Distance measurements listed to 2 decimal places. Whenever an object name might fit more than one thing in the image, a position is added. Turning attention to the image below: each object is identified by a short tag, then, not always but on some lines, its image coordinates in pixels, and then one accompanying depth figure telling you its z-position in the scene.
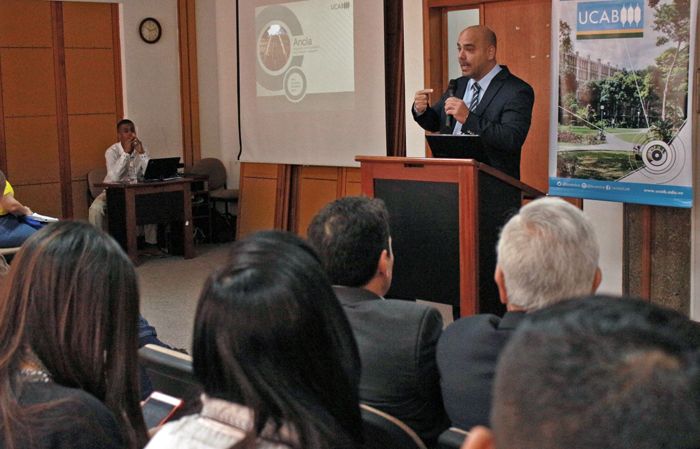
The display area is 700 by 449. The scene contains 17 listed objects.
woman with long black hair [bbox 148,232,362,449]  1.30
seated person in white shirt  8.41
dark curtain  7.28
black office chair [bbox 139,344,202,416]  2.13
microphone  4.63
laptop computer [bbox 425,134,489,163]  3.98
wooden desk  8.02
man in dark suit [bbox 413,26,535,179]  4.33
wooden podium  3.92
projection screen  7.41
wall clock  9.35
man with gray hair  2.02
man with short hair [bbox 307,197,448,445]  2.09
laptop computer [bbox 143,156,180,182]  8.27
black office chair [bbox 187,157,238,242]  9.22
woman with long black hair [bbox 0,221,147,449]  1.61
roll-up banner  4.41
